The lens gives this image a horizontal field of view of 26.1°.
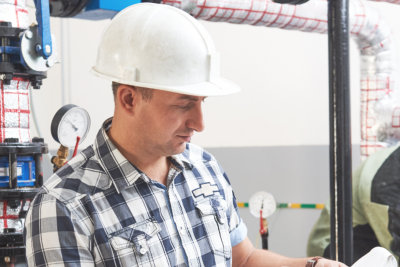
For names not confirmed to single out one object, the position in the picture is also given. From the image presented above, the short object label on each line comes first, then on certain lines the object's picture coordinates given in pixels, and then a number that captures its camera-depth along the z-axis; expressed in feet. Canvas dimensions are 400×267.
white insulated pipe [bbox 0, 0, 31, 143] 6.42
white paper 5.47
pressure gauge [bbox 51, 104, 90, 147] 6.81
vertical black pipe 7.64
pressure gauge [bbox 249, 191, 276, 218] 10.48
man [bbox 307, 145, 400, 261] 9.15
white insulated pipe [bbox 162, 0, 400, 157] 10.19
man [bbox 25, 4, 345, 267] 4.89
